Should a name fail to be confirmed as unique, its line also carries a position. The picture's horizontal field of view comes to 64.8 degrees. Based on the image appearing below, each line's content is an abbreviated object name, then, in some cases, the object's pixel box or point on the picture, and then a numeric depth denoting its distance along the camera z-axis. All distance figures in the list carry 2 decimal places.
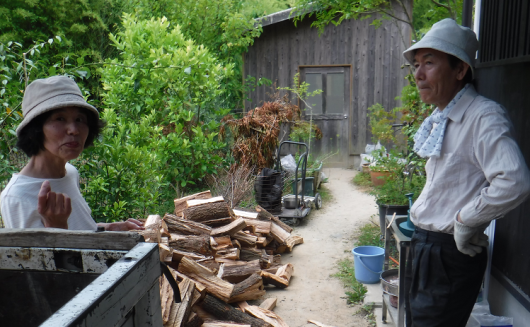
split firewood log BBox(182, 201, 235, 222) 5.50
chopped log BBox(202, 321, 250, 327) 3.80
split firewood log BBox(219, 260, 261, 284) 4.63
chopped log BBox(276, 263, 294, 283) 5.07
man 2.09
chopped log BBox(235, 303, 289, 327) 3.99
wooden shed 11.71
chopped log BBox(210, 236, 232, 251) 5.12
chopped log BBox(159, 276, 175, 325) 3.53
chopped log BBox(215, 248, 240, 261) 5.03
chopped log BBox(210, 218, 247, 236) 5.31
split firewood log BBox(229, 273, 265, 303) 4.34
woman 1.92
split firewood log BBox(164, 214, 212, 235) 5.12
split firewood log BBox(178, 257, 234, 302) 4.16
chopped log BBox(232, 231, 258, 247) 5.53
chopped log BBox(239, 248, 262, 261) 5.43
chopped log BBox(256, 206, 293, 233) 6.34
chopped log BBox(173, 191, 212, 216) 5.75
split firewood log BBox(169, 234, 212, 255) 4.80
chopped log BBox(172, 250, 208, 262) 4.51
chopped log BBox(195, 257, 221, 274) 4.71
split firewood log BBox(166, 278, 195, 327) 3.52
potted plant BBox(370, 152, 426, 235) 5.68
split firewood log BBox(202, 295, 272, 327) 4.03
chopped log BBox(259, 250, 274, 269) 5.42
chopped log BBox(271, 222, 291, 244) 6.02
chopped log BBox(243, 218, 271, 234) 5.91
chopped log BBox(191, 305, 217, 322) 3.98
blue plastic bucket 4.64
